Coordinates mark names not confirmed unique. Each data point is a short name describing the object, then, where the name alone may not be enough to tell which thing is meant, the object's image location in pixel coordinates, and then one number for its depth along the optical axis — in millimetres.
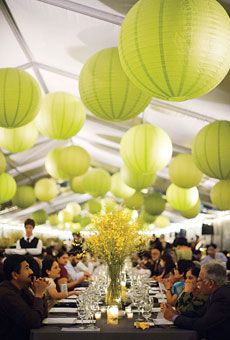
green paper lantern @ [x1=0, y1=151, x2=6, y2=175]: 5891
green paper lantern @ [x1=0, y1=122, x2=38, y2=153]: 5141
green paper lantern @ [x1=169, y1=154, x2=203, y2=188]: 5590
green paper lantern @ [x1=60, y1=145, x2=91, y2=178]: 5898
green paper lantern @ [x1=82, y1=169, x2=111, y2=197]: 7590
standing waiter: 6180
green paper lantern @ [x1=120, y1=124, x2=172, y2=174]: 4348
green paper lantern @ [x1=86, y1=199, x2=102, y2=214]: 11797
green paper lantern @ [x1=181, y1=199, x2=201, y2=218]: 8516
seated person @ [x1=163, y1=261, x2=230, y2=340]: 2990
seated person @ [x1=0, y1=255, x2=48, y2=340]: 2984
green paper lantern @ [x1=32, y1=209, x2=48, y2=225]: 13289
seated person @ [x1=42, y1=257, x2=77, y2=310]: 4598
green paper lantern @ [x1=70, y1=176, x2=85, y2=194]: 8312
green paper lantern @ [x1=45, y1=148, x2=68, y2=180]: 6453
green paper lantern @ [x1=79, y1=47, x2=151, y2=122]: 3305
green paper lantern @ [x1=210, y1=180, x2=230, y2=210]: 5973
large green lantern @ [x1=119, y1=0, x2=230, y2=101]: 1971
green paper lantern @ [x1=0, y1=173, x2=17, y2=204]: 6719
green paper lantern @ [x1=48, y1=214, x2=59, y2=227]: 17531
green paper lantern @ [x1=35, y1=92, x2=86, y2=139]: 4500
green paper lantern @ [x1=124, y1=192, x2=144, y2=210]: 8856
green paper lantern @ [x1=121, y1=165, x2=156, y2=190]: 6352
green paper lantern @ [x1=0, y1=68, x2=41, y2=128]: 3684
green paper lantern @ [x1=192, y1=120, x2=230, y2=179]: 3893
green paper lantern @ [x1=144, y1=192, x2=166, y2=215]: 9047
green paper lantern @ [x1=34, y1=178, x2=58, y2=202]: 8117
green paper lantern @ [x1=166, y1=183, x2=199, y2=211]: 6723
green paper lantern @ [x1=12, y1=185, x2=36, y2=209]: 8727
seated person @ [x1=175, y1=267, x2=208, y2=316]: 3350
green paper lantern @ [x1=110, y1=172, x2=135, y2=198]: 7671
